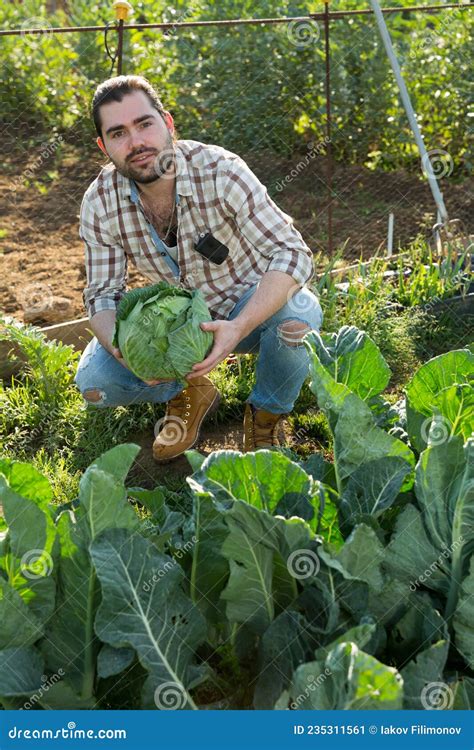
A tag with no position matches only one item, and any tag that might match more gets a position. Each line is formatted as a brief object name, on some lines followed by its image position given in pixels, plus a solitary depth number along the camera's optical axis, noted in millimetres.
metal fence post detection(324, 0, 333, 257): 4609
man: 3148
